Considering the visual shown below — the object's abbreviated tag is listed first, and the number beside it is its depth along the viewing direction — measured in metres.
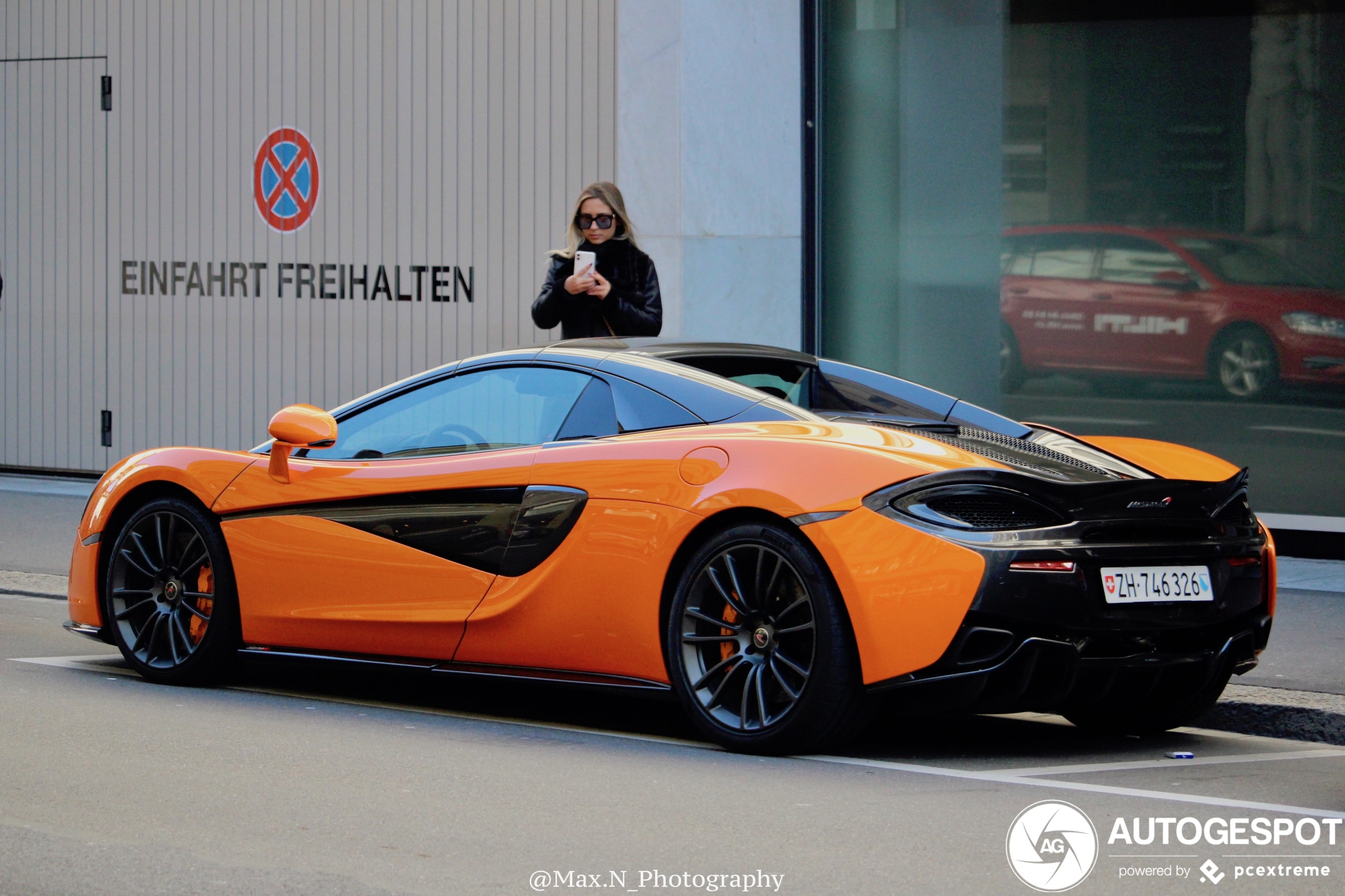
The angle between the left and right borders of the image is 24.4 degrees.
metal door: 23.62
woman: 14.87
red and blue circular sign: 22.05
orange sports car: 8.85
